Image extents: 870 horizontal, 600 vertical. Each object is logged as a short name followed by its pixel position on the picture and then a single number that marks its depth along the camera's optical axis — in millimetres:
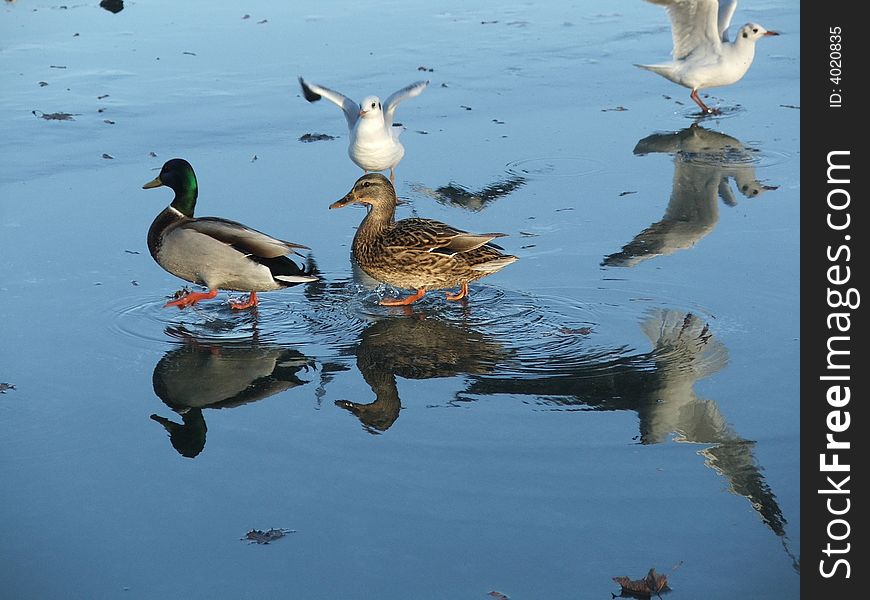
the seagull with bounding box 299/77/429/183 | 18906
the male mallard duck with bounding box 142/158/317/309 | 13875
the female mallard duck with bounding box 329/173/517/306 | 14141
